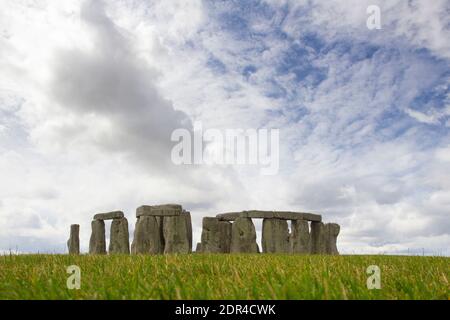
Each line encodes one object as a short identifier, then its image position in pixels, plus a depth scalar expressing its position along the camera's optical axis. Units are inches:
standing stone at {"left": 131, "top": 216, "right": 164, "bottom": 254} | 760.3
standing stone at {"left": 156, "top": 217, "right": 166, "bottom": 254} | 780.0
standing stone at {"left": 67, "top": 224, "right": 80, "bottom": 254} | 931.3
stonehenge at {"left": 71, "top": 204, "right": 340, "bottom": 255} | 750.5
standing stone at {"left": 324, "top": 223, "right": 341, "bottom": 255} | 901.8
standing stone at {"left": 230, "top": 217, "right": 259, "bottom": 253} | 772.6
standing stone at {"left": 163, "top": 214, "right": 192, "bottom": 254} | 723.4
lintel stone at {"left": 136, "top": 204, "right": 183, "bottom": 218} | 749.3
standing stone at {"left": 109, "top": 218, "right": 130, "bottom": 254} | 823.7
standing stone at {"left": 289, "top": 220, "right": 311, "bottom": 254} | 828.6
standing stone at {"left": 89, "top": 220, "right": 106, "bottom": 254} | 883.4
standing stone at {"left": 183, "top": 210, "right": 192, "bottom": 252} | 808.9
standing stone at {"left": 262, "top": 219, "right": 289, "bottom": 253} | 800.3
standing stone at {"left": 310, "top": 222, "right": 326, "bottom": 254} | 881.3
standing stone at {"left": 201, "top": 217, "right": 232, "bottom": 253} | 768.3
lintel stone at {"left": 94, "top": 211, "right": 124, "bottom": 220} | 840.9
